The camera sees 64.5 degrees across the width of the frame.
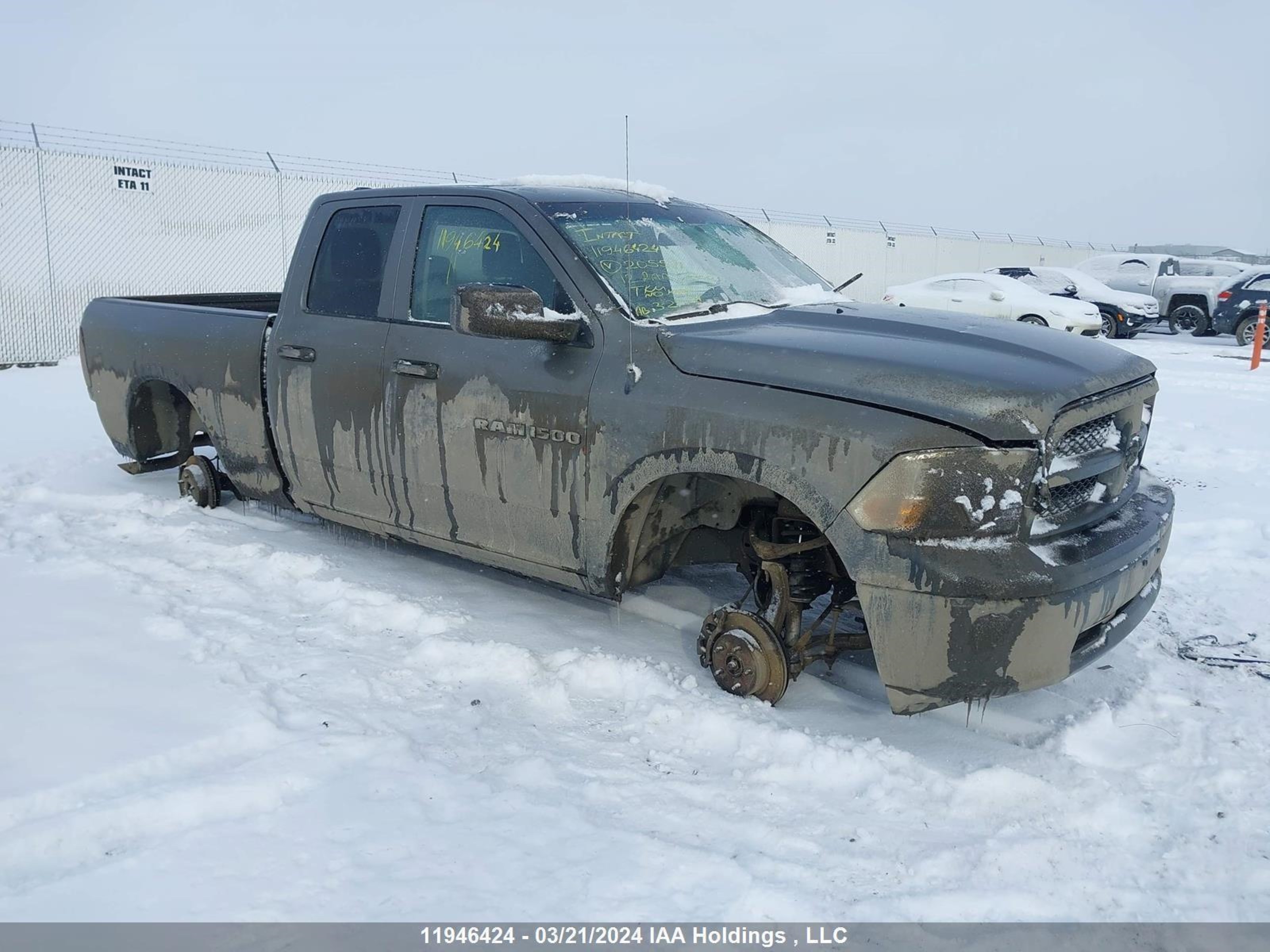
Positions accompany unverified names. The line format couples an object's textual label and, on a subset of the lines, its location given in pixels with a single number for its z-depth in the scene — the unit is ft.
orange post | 45.42
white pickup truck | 65.51
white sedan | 52.95
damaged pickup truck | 9.75
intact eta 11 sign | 51.55
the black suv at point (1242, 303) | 57.52
